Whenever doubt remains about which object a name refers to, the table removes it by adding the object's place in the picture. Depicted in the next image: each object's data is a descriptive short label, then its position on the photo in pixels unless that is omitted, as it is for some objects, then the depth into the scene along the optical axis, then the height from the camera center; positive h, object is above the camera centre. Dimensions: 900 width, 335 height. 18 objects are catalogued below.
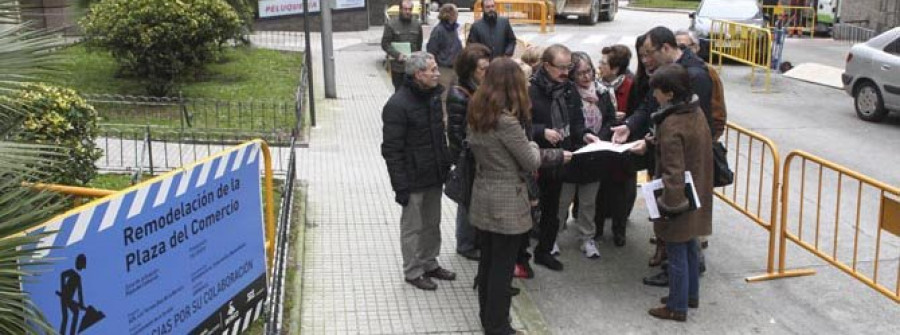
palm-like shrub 3.55 -0.77
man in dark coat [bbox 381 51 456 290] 6.48 -1.11
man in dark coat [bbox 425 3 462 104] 11.55 -0.85
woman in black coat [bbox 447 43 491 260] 6.52 -0.78
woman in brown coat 6.21 -1.26
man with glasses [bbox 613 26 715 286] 6.94 -0.75
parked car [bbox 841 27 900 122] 14.05 -1.65
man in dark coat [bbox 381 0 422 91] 13.12 -0.83
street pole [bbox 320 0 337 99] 14.96 -1.18
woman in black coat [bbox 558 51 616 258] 7.24 -1.23
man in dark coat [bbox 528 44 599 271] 6.68 -1.02
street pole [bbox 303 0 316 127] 12.61 -1.25
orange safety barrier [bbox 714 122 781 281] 7.30 -2.22
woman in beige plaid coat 5.73 -1.19
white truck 32.09 -1.46
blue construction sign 4.21 -1.32
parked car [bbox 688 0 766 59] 22.12 -1.20
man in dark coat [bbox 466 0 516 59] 11.48 -0.77
